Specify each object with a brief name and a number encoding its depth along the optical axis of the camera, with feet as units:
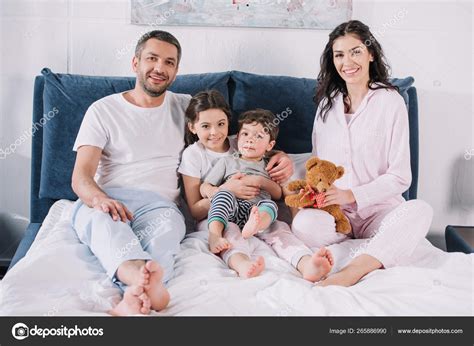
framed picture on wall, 7.61
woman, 5.90
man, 5.58
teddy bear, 5.84
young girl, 5.88
